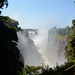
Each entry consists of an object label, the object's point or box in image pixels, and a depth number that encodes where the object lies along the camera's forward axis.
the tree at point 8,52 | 10.26
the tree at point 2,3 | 12.24
